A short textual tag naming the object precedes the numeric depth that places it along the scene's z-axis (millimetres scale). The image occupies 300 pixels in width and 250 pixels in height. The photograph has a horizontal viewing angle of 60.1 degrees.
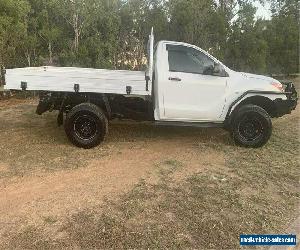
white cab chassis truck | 4707
